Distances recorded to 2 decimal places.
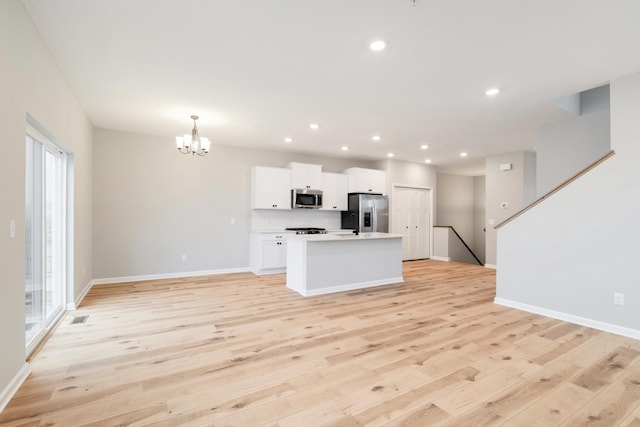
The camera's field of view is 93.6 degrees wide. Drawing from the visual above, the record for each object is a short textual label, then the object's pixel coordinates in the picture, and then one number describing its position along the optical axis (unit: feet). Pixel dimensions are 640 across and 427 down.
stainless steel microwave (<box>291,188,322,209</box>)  21.15
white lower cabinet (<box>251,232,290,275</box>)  19.46
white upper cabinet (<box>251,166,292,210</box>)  20.21
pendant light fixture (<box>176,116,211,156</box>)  14.32
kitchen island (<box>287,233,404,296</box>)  14.70
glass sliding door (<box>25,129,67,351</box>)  9.07
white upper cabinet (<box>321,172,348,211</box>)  22.88
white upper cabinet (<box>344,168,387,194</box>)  23.66
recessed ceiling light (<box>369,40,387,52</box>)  8.22
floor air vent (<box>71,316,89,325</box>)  10.94
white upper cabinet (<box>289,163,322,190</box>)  21.30
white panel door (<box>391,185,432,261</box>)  25.89
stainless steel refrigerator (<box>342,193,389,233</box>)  23.16
